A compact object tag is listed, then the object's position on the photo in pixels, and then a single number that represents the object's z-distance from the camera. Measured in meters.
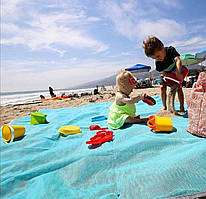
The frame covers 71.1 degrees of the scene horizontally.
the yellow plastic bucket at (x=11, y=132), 2.07
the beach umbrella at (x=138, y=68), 12.24
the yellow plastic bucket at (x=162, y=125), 1.64
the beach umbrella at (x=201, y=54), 8.05
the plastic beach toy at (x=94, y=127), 2.22
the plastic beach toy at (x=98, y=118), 2.83
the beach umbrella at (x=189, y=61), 9.67
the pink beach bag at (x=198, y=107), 1.32
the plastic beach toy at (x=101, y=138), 1.63
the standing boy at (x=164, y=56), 2.11
